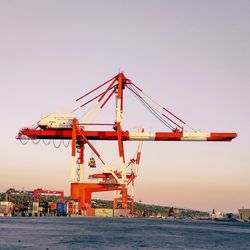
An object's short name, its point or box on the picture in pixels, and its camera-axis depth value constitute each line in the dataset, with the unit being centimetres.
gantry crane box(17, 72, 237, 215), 9862
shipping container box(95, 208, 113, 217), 14852
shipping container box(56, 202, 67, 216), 14625
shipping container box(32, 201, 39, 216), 16350
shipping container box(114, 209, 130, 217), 13200
